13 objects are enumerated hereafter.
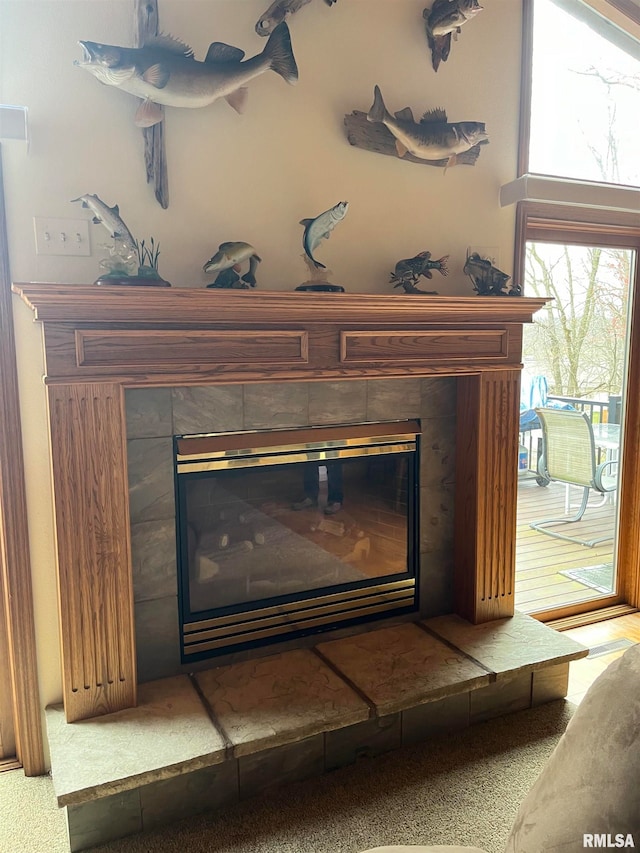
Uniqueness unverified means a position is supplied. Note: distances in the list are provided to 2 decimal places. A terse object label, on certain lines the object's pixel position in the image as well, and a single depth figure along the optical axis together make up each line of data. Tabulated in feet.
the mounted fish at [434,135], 7.10
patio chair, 9.74
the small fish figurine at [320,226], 6.40
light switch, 5.84
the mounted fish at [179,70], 5.51
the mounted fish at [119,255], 5.62
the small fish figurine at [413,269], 7.11
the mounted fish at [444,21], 6.94
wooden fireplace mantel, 5.59
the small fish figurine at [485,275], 7.65
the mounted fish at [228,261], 6.09
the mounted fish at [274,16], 6.31
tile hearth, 5.47
